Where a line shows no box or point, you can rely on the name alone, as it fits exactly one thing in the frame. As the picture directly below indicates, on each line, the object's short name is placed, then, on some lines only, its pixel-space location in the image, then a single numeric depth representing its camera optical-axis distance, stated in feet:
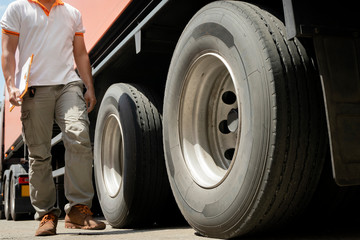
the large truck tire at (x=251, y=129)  5.96
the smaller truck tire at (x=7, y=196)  27.58
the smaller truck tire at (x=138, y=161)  10.66
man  10.37
